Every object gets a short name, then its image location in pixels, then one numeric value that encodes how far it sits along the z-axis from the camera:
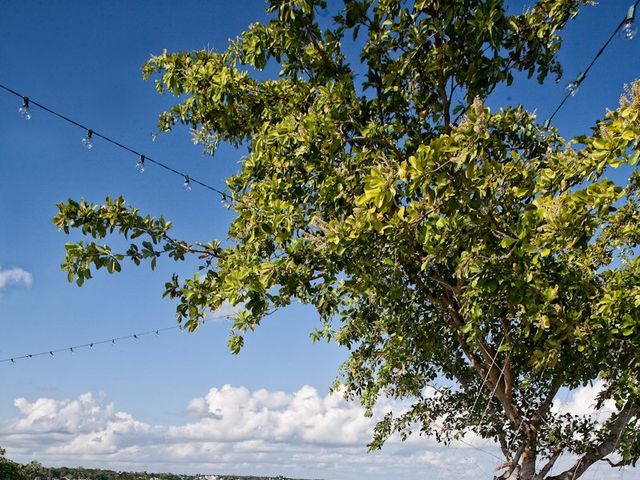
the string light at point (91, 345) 5.99
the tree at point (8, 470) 72.38
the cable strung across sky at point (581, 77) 3.71
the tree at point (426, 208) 4.69
